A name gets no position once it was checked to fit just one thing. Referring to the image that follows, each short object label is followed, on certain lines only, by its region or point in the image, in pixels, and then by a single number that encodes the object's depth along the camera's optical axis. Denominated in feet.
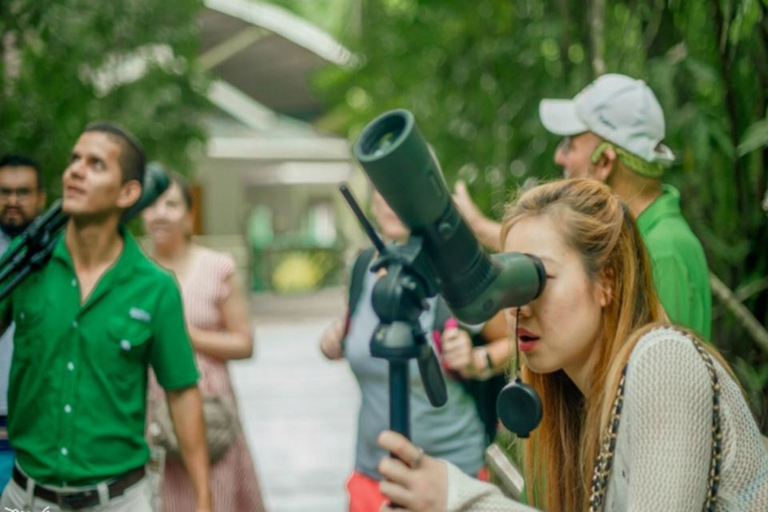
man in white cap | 10.91
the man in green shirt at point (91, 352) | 11.36
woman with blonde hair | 6.18
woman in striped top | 16.22
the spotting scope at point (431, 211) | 4.74
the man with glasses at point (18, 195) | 14.74
